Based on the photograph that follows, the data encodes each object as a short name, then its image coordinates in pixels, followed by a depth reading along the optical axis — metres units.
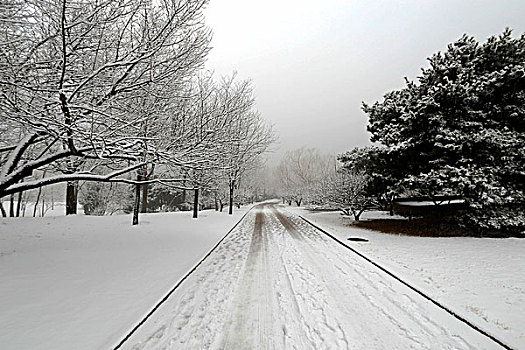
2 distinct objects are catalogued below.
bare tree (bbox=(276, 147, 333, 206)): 40.48
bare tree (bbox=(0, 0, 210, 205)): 4.24
